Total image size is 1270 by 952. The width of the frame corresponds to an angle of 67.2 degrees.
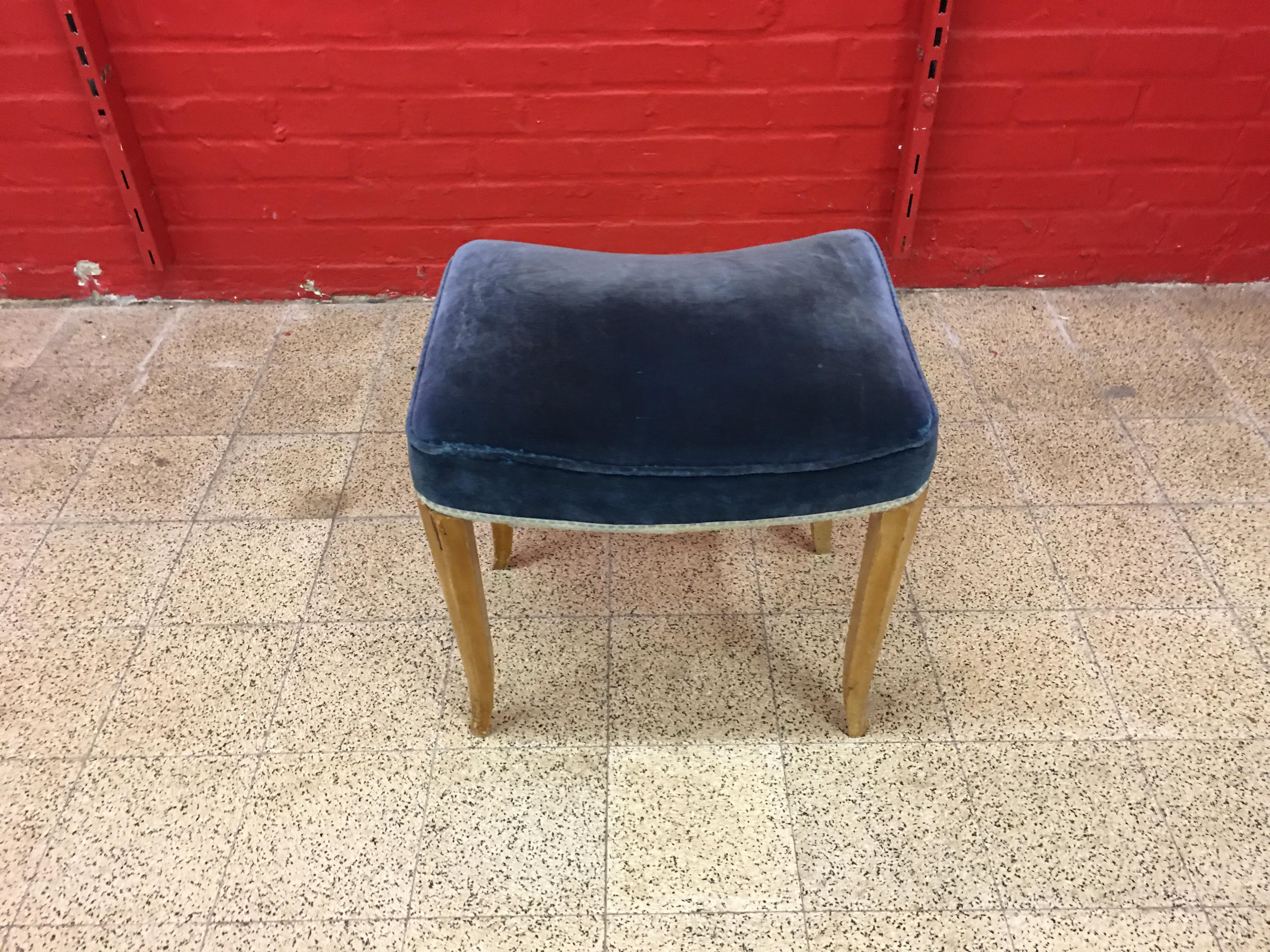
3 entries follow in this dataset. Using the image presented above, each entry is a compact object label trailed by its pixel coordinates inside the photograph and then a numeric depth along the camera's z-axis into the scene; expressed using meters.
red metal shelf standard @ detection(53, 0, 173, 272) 1.81
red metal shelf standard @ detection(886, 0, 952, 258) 1.82
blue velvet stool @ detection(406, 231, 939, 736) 0.98
